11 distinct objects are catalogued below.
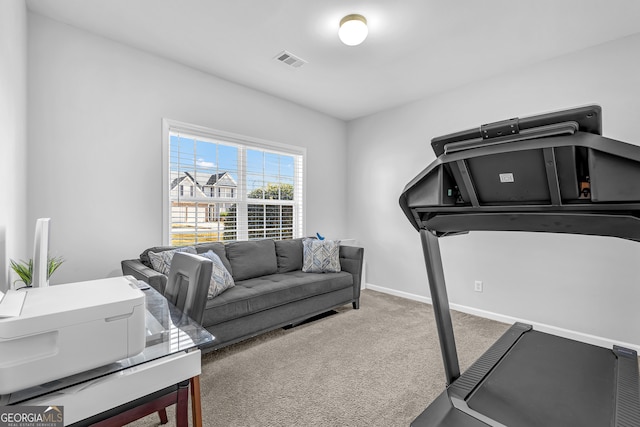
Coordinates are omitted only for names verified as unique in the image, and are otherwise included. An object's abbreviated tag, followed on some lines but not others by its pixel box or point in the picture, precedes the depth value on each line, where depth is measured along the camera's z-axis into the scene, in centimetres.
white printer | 74
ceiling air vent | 293
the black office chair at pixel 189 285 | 147
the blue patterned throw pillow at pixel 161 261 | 249
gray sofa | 247
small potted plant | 164
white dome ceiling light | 235
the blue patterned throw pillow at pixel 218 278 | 254
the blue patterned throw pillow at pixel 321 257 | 361
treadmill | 95
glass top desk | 79
